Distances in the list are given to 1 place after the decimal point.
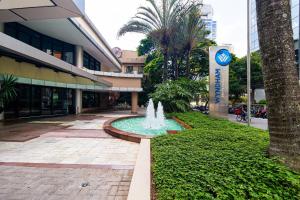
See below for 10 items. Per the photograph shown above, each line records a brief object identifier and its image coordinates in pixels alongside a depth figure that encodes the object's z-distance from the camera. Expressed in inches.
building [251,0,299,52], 1328.7
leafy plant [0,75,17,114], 429.1
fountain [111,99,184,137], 458.0
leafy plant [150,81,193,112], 780.6
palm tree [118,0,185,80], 773.3
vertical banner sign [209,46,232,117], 611.2
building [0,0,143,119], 429.7
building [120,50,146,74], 1781.1
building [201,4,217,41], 4298.2
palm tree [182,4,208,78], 799.1
